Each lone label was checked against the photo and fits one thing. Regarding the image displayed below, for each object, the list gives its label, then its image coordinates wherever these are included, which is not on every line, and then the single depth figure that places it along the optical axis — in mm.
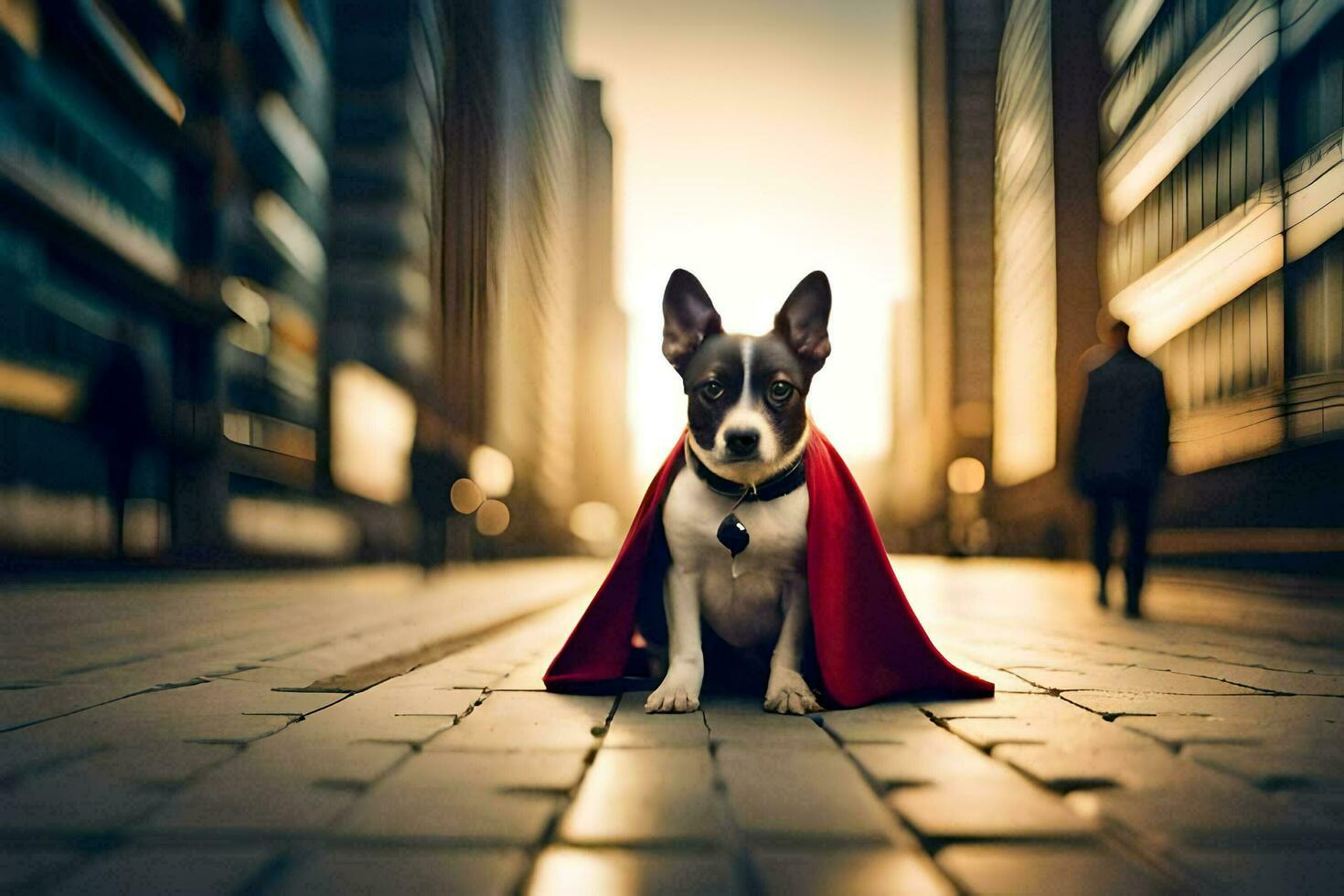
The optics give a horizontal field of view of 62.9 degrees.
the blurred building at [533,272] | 30719
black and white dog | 3461
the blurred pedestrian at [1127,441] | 7664
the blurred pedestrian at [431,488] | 13914
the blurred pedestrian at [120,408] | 14555
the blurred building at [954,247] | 62312
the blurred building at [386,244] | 32906
